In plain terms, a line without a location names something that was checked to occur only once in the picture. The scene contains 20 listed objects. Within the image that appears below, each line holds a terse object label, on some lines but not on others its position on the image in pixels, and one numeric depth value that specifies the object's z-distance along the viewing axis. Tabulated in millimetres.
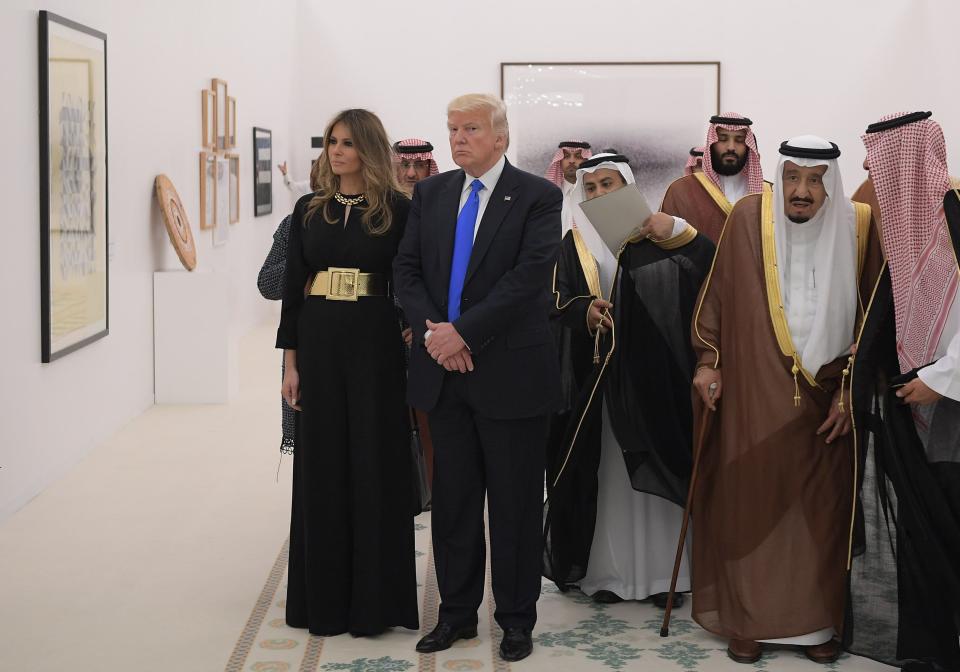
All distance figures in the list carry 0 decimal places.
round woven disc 8359
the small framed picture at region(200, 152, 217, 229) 9922
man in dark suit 3635
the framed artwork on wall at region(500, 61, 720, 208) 13812
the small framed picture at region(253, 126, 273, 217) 12582
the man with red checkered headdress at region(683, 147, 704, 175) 7582
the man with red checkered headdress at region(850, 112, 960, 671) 3471
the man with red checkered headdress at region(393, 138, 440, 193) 6266
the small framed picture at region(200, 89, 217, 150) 9977
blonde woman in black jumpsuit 3838
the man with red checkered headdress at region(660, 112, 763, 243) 5035
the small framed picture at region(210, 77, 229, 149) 10555
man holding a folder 4234
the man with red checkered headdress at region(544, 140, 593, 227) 5867
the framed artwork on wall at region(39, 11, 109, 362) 5980
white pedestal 8352
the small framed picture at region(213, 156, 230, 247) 10633
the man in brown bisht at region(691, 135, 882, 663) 3760
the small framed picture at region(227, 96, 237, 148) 11141
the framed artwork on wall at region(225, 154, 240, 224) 11384
